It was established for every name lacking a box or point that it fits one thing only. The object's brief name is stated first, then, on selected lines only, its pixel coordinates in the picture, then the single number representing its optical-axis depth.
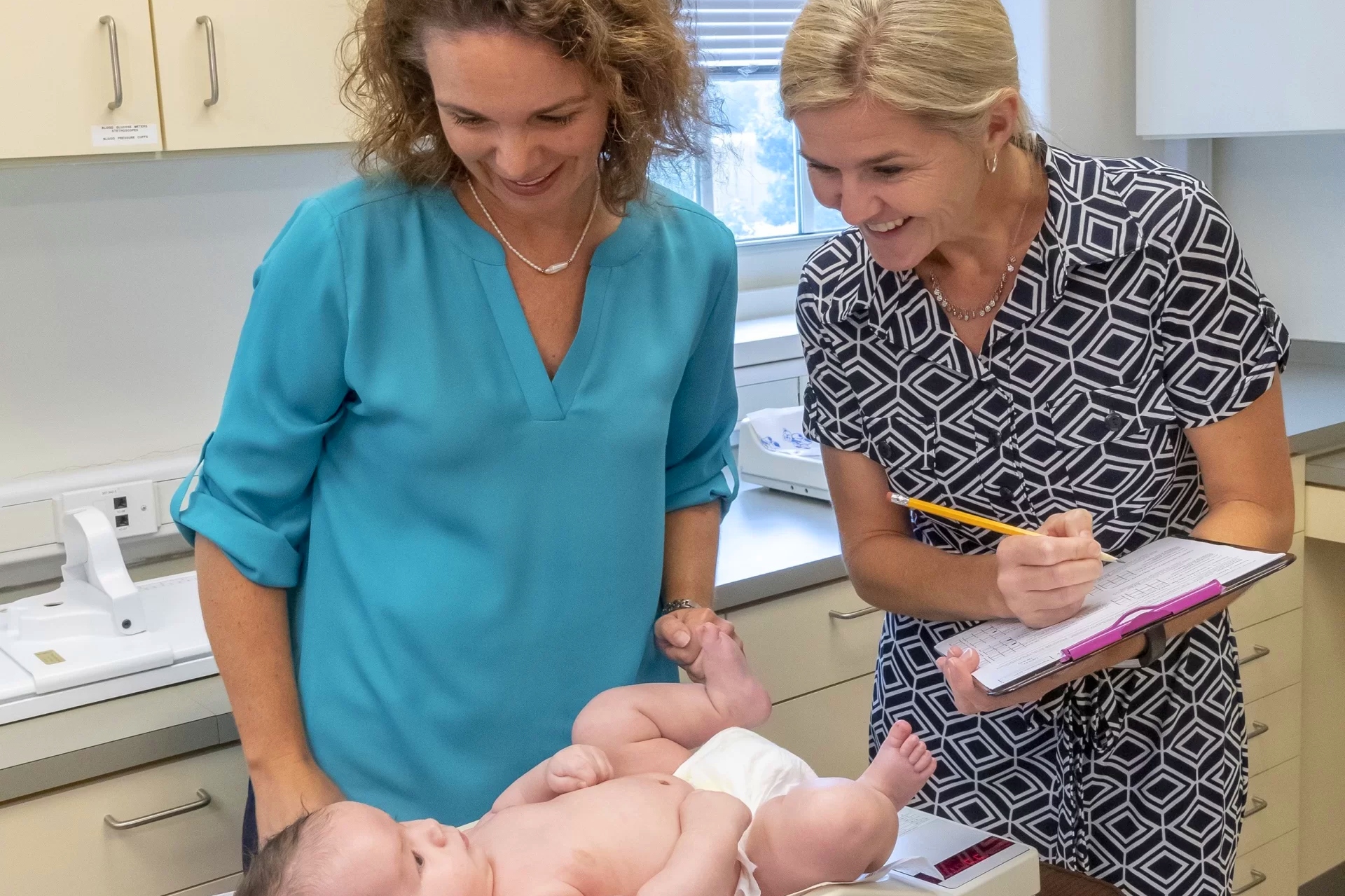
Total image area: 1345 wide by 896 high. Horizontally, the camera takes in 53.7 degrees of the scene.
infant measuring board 1.63
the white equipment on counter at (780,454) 2.43
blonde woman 1.19
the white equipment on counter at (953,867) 1.05
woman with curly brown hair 1.20
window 3.05
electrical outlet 2.08
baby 1.05
